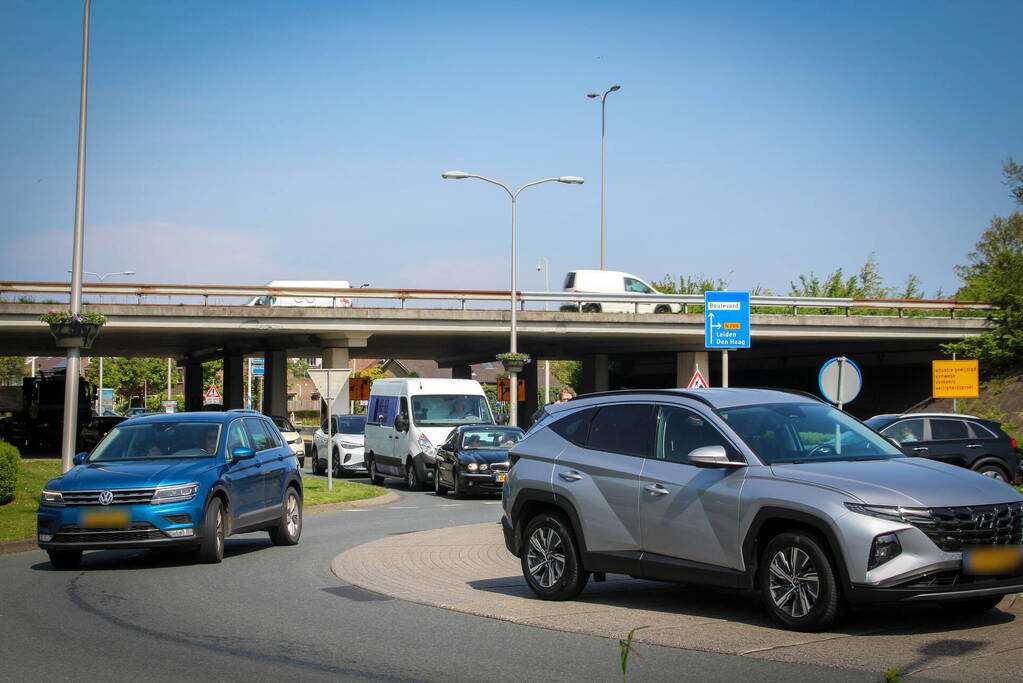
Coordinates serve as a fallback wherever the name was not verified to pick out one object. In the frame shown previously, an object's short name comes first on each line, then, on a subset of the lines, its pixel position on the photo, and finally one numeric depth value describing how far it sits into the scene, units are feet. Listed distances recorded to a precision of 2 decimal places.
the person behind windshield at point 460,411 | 90.63
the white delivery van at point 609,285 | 149.79
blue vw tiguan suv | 39.55
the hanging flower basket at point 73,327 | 67.77
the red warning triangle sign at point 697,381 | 79.80
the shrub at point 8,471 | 60.59
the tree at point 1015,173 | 172.96
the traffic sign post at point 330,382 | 78.74
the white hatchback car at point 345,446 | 106.93
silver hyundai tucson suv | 24.30
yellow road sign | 95.55
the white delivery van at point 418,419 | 87.35
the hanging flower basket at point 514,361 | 125.59
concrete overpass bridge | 134.51
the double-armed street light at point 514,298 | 121.18
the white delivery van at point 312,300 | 142.10
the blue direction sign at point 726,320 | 76.28
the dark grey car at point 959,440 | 71.05
